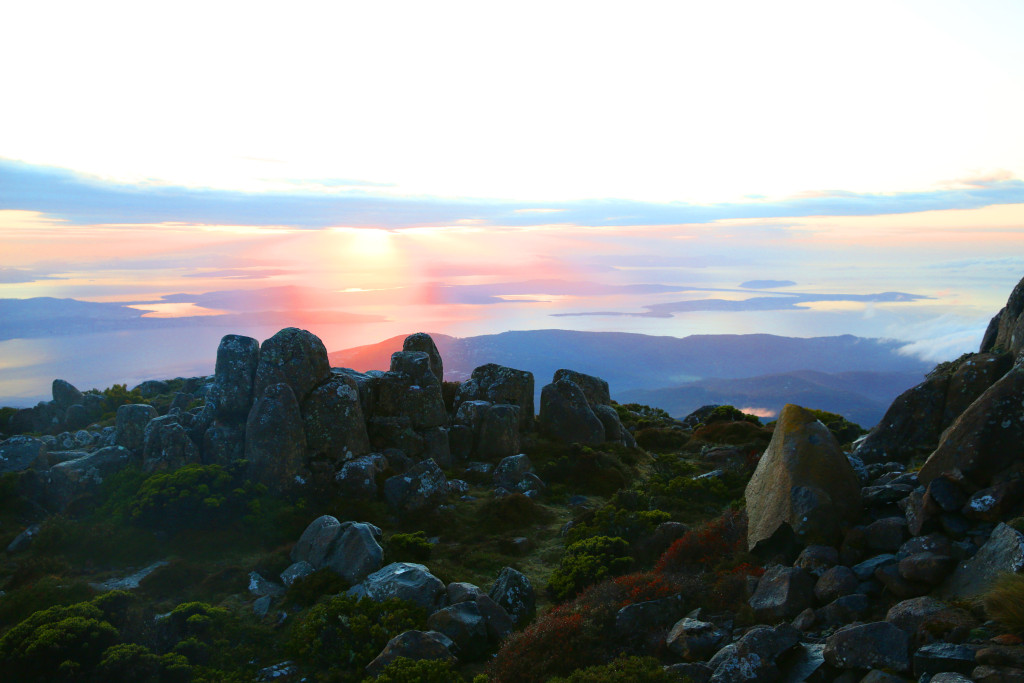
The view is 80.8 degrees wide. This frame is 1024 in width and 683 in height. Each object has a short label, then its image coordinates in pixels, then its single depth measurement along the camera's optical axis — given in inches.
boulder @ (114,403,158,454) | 957.8
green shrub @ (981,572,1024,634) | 341.4
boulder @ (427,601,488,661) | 533.0
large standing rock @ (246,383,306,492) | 887.1
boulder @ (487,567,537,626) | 596.1
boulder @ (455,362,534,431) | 1320.1
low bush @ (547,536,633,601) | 647.1
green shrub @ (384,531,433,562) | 730.8
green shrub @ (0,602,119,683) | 488.1
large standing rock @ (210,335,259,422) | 971.3
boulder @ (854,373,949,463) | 689.6
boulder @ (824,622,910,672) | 359.3
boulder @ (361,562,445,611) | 597.0
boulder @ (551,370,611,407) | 1473.9
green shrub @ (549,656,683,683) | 401.1
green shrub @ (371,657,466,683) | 469.1
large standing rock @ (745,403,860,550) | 534.9
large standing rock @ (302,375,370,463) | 954.7
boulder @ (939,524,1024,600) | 400.8
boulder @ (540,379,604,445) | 1289.4
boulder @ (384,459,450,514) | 887.7
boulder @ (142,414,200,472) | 896.3
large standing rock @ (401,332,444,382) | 1382.9
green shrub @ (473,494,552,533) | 869.2
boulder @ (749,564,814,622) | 461.1
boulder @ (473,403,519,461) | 1170.6
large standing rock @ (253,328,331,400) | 971.3
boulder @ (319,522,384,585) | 661.9
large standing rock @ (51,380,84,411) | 1429.6
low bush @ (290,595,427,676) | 538.0
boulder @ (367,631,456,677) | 497.4
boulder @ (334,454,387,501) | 901.8
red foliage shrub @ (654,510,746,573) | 589.9
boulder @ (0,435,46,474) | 876.6
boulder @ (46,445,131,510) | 834.8
